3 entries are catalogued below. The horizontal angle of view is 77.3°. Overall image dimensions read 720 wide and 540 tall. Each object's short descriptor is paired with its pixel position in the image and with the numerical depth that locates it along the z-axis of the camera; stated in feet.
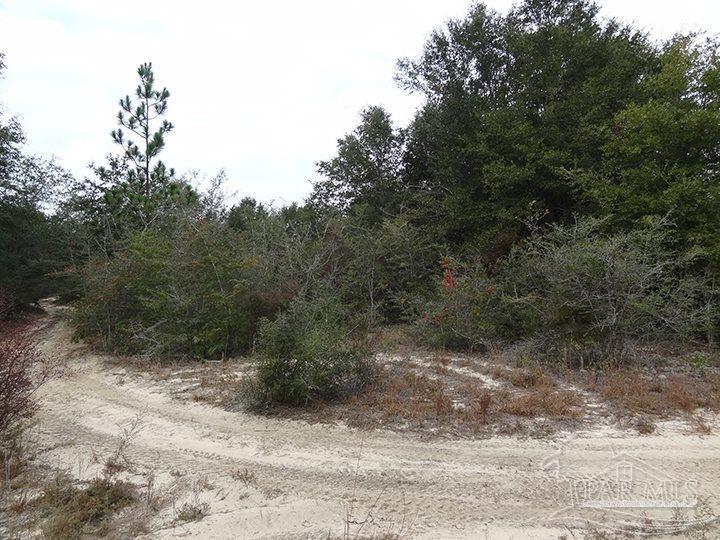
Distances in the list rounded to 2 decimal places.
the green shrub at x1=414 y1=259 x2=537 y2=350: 34.42
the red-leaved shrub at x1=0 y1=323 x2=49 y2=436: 17.10
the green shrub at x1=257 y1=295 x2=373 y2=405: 21.11
